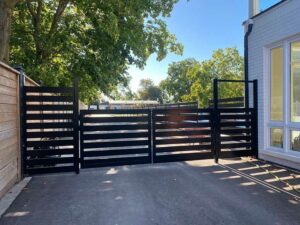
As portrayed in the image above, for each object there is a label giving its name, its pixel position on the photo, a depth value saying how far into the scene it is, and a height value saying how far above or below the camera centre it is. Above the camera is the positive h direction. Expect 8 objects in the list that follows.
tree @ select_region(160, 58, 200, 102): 34.80 +4.41
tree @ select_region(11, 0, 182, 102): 7.13 +2.39
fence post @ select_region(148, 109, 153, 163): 5.03 -0.61
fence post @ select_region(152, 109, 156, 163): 5.07 -0.68
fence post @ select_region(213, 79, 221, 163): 5.29 -0.51
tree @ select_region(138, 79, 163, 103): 51.45 +4.00
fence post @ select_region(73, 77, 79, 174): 4.51 -0.30
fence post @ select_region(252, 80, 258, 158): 5.50 -0.27
